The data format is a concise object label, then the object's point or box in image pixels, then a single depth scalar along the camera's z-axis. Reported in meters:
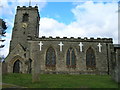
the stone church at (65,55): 25.17
